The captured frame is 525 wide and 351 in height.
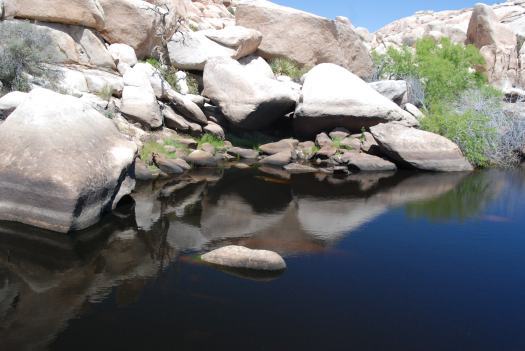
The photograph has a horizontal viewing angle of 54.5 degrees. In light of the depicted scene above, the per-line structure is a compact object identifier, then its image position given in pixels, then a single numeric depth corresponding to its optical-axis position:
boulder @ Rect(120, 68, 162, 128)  17.97
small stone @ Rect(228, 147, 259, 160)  19.34
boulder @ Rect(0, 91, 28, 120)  12.62
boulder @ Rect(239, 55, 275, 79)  24.48
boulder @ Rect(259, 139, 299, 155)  19.79
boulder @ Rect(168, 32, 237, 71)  22.44
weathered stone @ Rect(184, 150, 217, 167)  17.45
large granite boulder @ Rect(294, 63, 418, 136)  20.42
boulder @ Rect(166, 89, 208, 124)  19.69
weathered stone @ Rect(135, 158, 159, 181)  14.60
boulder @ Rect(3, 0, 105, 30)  18.70
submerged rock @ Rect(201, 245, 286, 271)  8.25
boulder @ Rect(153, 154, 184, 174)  15.83
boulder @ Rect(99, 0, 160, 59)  21.27
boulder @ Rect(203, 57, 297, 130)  19.80
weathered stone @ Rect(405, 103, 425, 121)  23.06
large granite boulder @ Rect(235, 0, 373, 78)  26.02
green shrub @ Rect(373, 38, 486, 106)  26.45
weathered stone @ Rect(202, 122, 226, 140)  20.17
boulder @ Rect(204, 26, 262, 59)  23.89
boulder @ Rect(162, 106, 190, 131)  19.11
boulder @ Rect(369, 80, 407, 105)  23.75
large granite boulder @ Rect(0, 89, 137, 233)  9.32
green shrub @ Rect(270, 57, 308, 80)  25.66
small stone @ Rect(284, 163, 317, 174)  17.74
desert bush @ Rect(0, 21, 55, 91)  15.52
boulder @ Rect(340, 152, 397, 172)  18.58
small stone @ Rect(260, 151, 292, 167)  18.64
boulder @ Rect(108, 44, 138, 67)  20.77
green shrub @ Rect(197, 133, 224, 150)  19.52
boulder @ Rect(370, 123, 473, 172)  18.55
